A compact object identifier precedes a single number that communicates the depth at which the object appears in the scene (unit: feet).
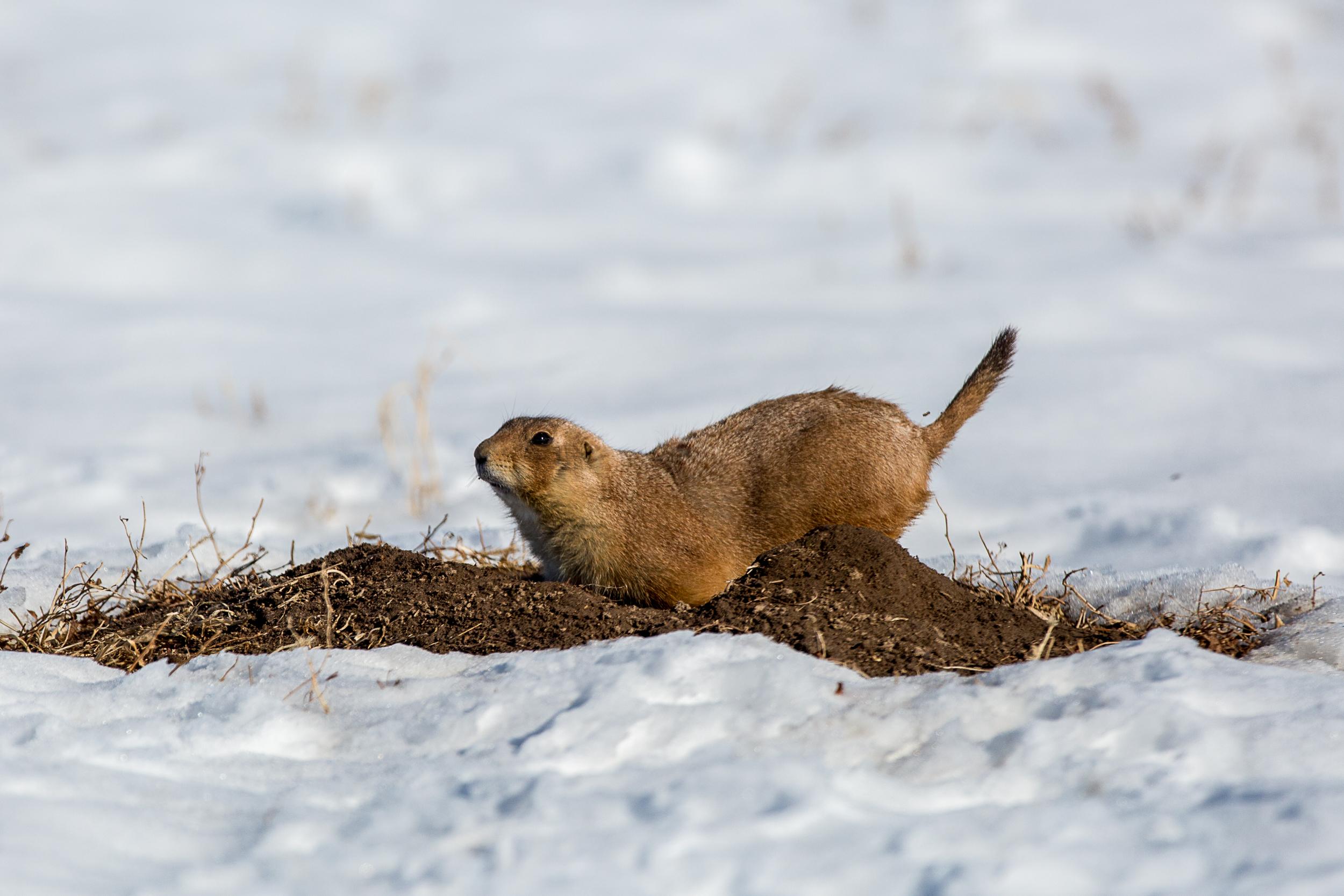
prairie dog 34.24
